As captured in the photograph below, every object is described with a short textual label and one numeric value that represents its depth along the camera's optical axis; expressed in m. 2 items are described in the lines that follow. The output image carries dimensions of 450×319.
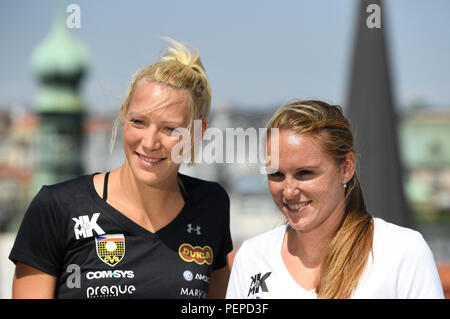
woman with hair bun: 6.00
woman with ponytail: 5.11
